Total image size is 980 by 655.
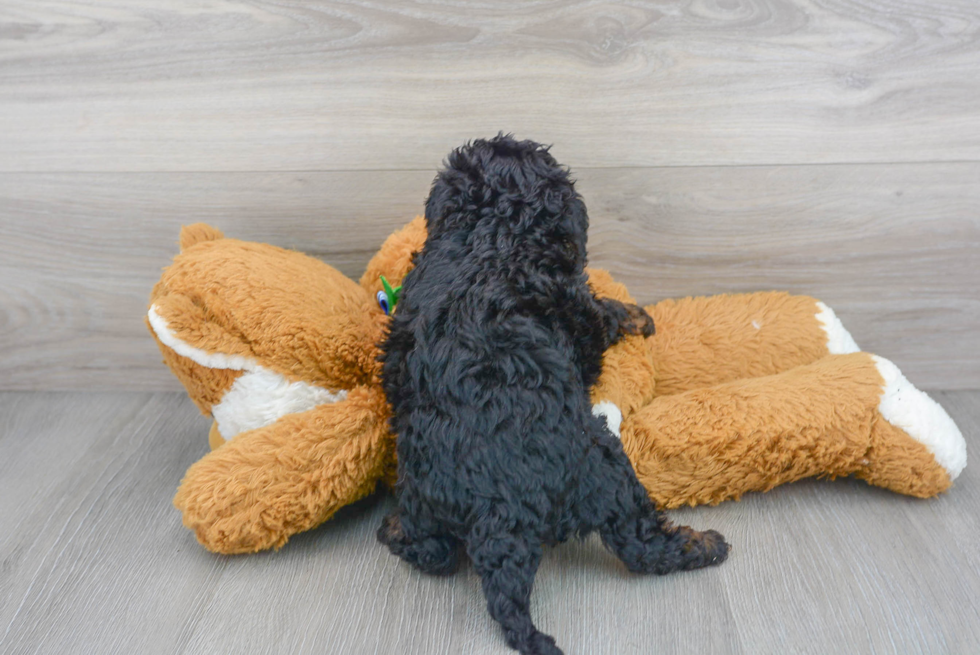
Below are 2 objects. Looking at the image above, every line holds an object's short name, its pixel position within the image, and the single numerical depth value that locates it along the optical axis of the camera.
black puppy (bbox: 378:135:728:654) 0.94
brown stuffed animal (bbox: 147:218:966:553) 1.13
